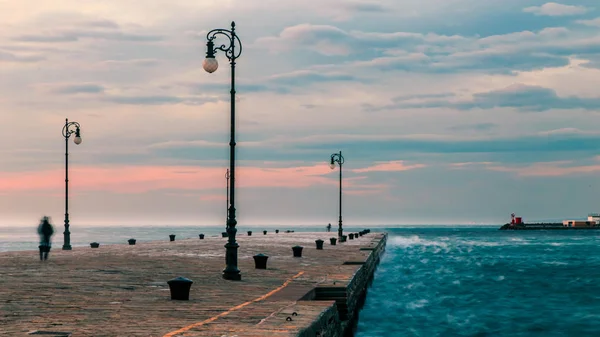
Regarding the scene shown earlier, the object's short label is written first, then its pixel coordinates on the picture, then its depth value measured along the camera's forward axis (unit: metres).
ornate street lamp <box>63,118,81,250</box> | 44.62
